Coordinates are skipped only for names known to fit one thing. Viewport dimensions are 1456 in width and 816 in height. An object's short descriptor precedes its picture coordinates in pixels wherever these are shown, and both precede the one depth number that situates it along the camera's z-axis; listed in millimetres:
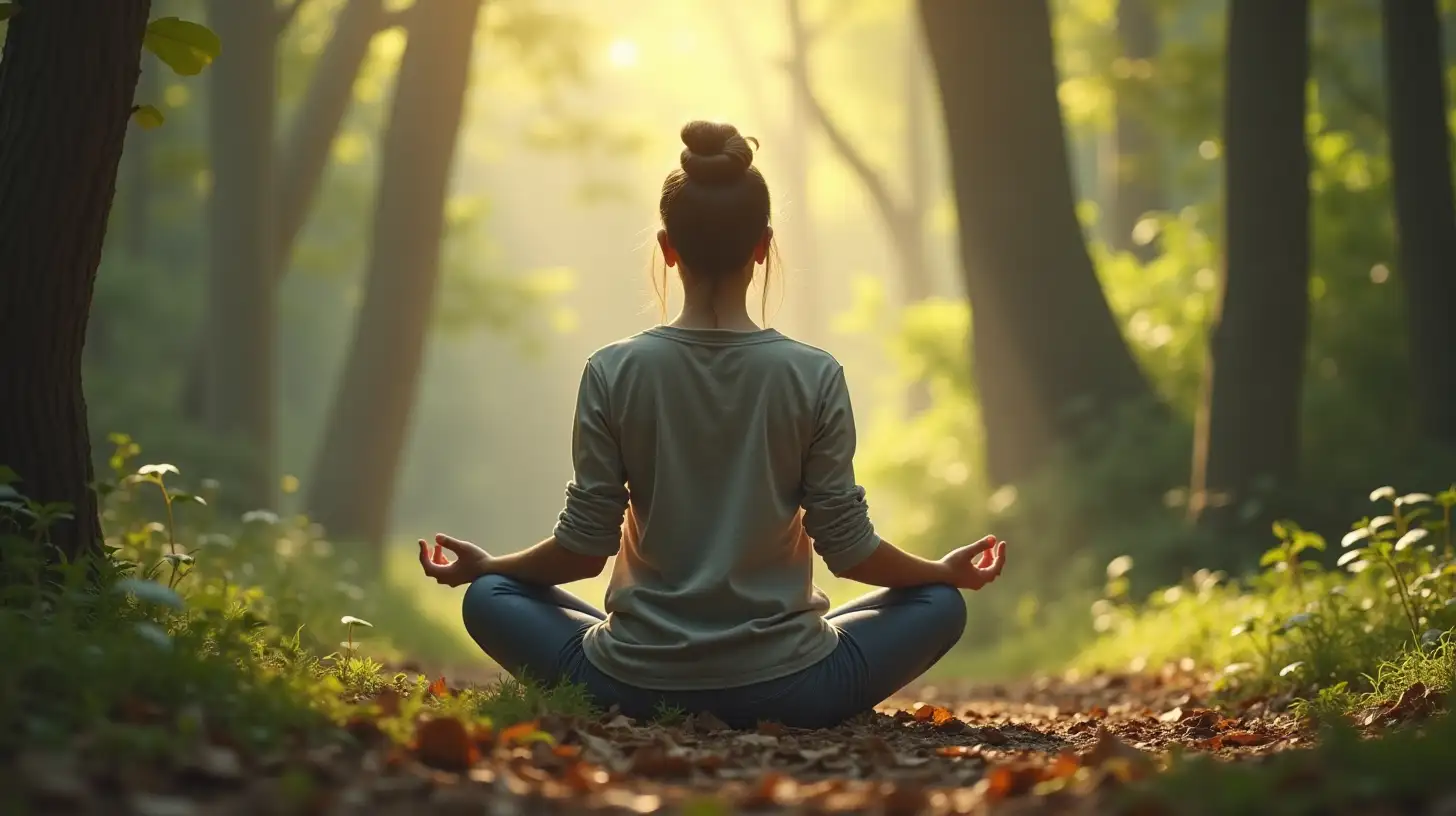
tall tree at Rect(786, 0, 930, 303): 22594
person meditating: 4121
